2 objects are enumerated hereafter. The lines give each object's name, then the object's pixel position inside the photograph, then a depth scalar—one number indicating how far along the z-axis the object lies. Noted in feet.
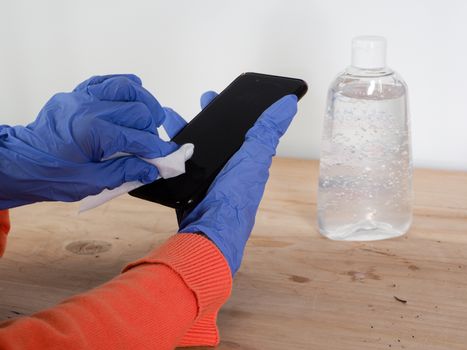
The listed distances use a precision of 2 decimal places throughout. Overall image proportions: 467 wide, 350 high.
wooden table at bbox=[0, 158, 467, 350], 2.35
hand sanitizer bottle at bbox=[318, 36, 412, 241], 2.95
